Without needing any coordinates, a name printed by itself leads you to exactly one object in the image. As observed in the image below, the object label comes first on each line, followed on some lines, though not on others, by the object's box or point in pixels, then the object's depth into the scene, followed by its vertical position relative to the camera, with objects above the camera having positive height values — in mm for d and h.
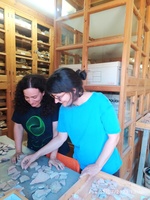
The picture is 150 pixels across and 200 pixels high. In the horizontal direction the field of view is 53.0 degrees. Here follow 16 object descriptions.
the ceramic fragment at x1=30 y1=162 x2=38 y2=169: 943 -501
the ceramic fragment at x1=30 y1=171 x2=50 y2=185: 798 -502
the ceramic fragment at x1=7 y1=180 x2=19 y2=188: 774 -512
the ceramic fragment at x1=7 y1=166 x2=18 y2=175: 889 -511
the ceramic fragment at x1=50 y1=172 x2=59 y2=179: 837 -500
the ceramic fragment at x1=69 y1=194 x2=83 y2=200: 627 -464
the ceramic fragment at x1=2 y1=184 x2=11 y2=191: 745 -512
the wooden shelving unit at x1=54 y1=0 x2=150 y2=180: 1264 +398
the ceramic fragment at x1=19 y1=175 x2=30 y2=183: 807 -506
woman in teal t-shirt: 786 -215
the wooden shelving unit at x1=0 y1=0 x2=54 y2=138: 2400 +701
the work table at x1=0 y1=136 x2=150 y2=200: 653 -472
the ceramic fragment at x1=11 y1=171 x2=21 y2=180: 834 -510
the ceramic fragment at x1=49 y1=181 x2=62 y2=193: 727 -500
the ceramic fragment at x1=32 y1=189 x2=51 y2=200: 683 -501
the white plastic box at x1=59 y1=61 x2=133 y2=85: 1302 +129
